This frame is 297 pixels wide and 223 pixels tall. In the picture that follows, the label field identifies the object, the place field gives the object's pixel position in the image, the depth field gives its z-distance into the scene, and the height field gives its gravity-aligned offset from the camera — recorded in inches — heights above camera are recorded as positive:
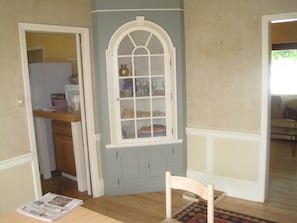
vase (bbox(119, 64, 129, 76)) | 132.5 +3.0
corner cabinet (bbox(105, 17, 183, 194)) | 131.2 -15.8
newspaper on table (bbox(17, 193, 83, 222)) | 61.4 -28.1
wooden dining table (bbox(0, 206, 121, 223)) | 59.6 -28.6
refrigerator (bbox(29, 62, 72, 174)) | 167.8 -2.2
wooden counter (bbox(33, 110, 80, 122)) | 143.1 -18.4
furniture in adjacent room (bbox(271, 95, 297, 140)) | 217.6 -31.2
